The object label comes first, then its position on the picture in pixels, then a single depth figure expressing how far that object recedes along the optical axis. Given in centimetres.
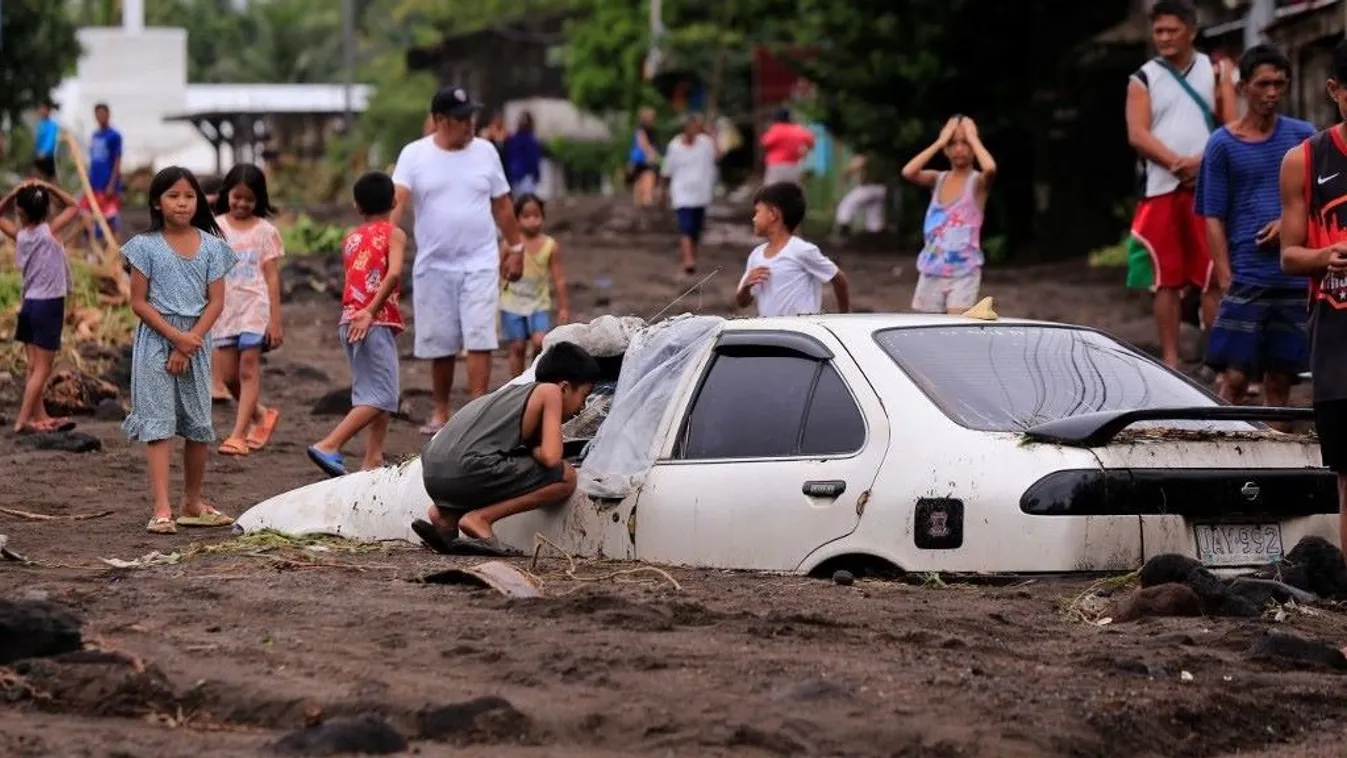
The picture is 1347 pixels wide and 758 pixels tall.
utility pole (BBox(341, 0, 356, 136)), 6619
